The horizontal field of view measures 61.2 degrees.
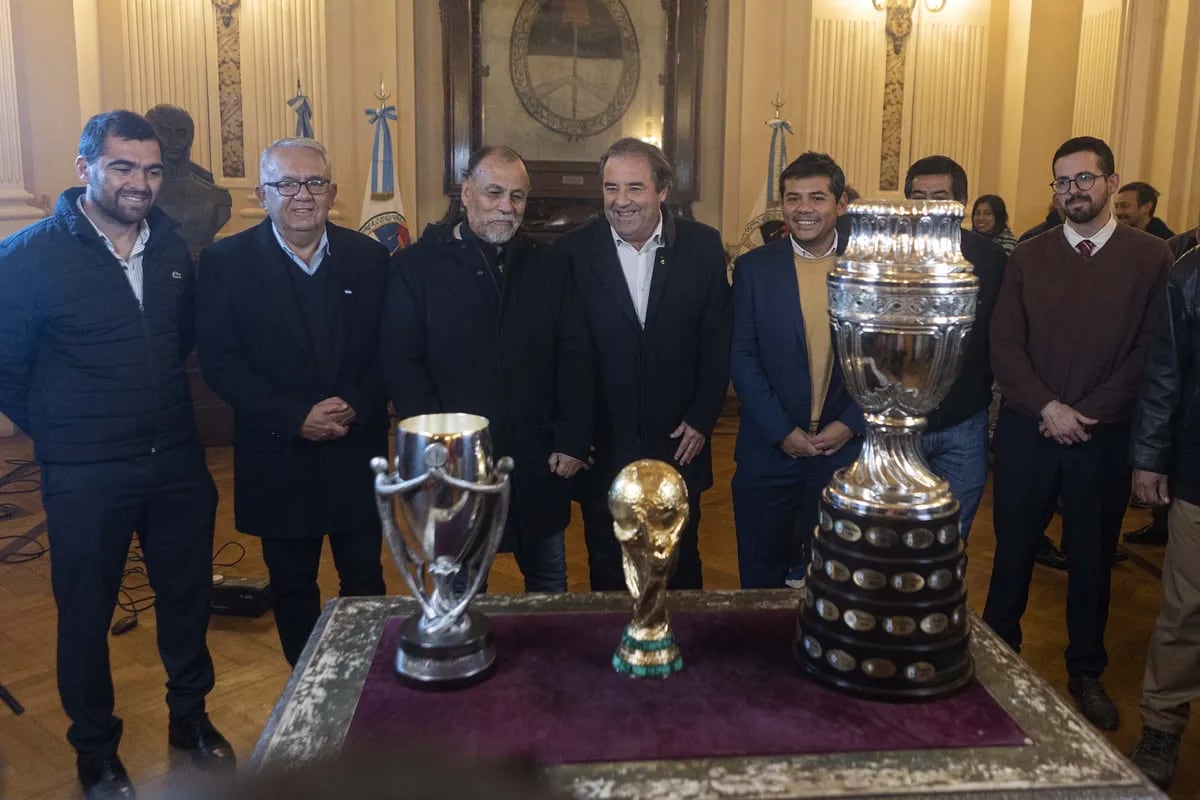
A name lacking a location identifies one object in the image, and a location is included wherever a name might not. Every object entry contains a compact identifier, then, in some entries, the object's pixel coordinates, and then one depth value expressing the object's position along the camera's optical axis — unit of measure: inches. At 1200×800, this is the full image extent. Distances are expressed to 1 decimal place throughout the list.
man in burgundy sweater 100.7
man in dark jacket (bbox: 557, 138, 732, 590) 104.9
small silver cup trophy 54.2
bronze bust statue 190.4
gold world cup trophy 54.4
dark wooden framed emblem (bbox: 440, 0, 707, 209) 261.1
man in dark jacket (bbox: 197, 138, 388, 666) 94.4
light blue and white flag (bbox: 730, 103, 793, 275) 264.1
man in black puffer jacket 85.4
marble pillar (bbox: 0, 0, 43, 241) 218.7
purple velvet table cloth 49.4
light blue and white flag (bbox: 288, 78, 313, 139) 238.2
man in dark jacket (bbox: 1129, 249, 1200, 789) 89.2
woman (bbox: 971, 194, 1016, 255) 219.3
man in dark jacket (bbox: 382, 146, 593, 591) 96.2
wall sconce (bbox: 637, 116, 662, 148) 275.3
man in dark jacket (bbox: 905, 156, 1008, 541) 108.8
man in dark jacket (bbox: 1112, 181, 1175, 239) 196.5
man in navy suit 101.1
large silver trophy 53.6
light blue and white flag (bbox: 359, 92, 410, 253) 248.4
